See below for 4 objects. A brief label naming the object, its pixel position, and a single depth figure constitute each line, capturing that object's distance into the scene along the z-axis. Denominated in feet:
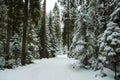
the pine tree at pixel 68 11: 47.66
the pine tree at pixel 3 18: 25.28
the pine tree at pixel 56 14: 82.05
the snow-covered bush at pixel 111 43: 16.16
